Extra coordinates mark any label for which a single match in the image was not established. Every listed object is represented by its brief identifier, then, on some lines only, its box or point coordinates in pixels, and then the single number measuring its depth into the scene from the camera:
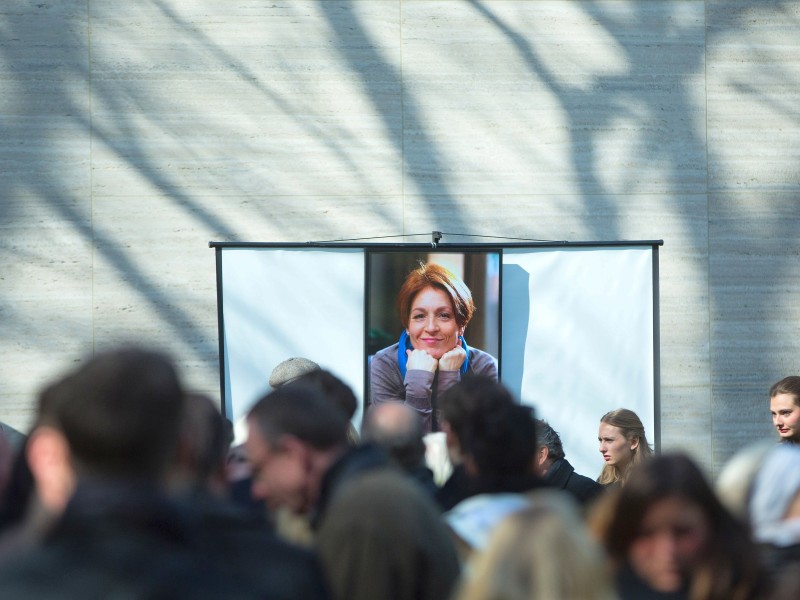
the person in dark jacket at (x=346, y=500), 4.85
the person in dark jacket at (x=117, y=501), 3.29
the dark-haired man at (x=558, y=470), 10.80
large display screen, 13.71
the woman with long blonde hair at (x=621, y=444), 12.05
